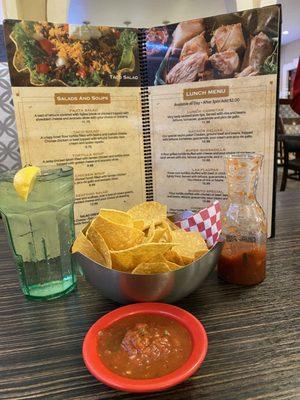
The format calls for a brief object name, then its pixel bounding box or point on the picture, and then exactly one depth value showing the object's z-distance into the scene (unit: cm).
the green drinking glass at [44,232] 61
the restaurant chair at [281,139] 437
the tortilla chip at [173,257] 59
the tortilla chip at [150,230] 61
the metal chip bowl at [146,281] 51
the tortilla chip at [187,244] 58
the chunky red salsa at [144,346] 40
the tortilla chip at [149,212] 70
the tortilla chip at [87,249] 58
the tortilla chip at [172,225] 70
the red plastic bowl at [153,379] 36
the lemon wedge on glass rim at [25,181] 56
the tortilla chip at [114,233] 59
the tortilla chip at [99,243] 55
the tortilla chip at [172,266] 55
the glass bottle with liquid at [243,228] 64
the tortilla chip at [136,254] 53
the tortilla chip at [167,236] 62
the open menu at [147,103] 77
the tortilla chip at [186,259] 58
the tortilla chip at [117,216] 62
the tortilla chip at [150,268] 54
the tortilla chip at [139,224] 65
